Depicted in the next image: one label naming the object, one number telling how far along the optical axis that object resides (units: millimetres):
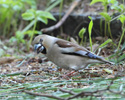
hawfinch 7715
